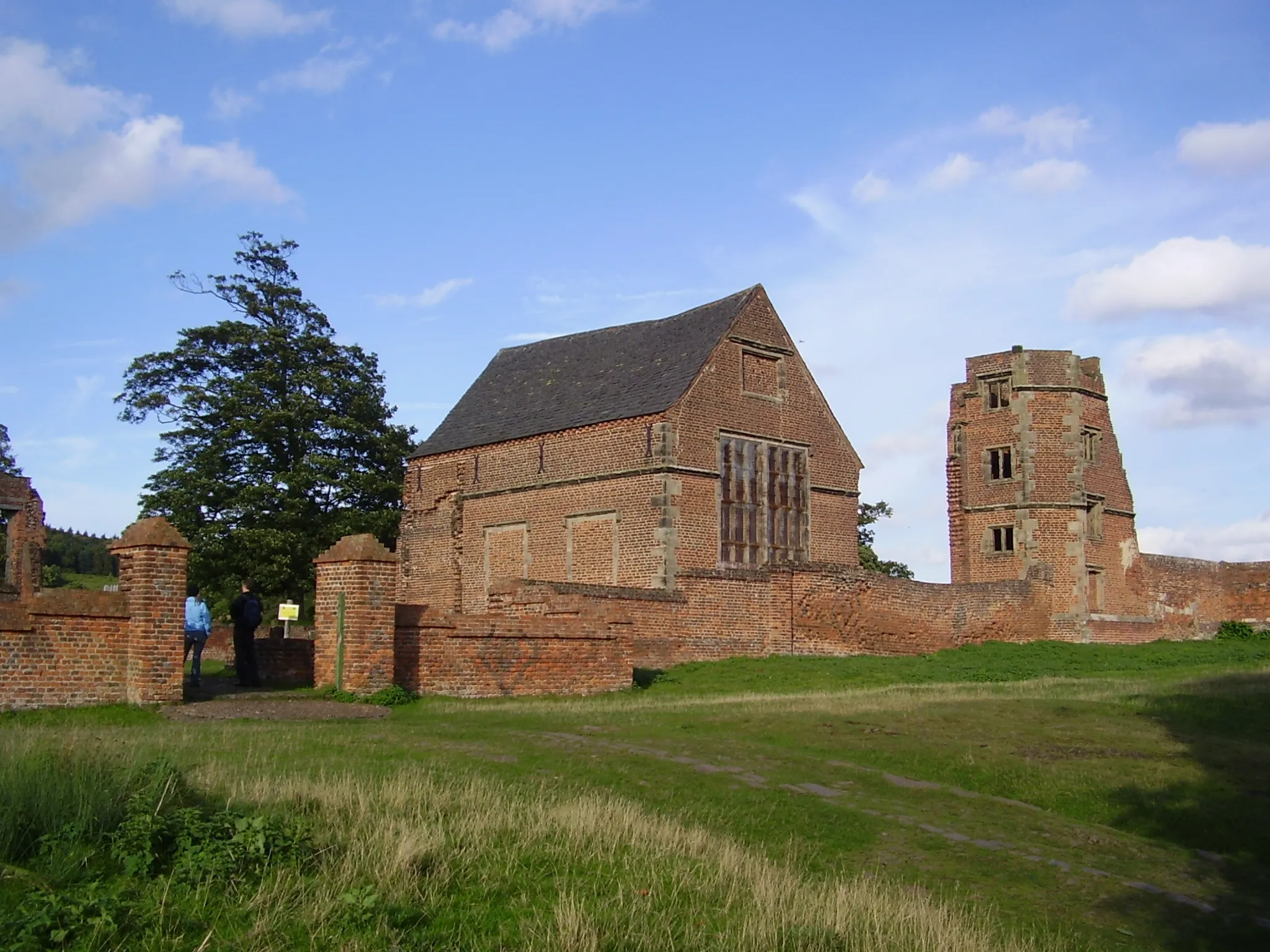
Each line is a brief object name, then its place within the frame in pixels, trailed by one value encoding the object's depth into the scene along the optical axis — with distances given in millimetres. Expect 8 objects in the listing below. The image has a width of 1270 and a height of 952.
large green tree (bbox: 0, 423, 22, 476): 54469
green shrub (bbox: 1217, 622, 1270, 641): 42281
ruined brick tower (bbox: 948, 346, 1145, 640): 39812
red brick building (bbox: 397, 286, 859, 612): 31203
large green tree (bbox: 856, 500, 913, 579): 51062
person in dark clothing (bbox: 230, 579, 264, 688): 20078
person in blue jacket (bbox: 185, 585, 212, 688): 19859
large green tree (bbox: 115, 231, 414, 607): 40500
